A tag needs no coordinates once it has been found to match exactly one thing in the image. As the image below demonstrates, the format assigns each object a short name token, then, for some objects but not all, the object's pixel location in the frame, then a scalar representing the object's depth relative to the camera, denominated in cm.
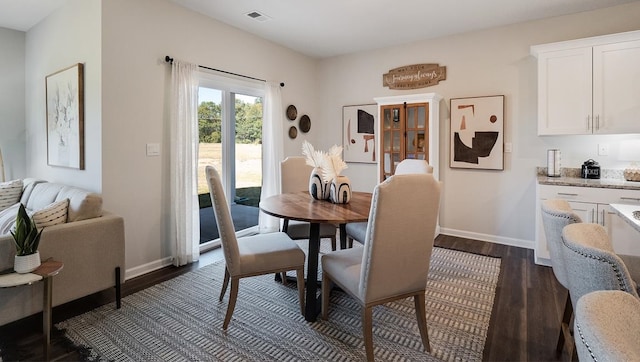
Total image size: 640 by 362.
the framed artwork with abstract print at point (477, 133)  405
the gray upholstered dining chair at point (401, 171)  287
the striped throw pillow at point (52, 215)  220
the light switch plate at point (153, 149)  318
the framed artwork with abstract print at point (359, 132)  505
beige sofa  201
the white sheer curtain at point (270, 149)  458
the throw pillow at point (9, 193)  339
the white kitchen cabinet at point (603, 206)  295
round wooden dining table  209
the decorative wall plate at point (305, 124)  525
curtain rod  326
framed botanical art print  303
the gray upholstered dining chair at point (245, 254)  211
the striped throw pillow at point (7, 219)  259
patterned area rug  195
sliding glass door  390
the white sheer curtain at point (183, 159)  331
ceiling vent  360
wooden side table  188
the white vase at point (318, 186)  271
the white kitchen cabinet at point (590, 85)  314
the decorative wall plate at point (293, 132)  505
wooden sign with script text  443
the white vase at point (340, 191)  258
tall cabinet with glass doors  420
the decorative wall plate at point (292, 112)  498
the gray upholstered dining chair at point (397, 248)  171
